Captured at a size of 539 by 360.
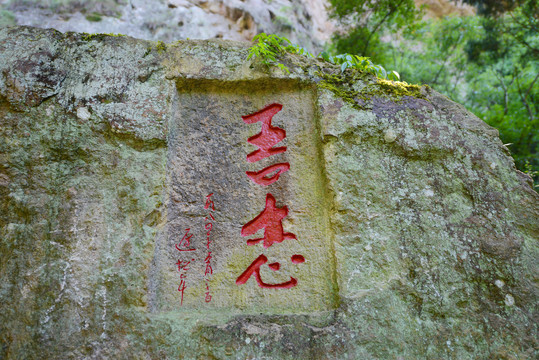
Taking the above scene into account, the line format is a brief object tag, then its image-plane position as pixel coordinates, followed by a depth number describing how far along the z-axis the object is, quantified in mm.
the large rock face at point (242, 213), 2406
